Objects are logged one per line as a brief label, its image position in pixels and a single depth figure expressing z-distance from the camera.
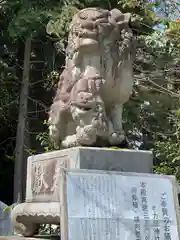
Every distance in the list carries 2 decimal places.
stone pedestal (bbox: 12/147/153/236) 4.16
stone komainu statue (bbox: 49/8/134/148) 4.38
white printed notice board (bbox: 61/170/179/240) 3.42
